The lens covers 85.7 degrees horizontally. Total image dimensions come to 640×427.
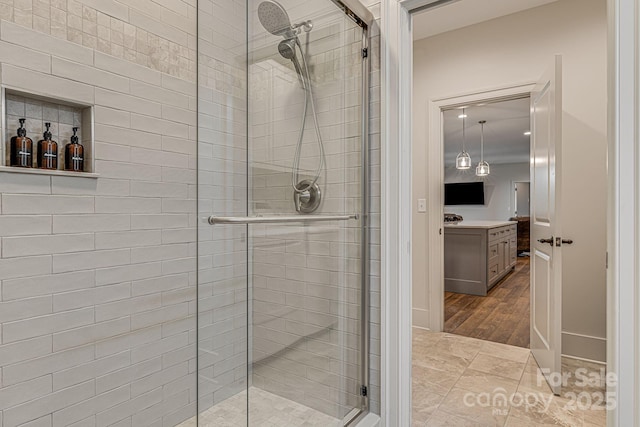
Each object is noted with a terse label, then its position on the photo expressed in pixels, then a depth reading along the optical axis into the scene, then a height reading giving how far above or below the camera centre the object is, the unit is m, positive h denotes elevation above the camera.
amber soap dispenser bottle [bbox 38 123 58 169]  1.37 +0.24
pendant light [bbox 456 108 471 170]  6.30 +0.95
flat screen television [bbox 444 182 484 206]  11.48 +0.66
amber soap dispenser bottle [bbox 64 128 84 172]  1.46 +0.24
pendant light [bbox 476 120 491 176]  7.25 +0.92
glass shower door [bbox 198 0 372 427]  1.18 +0.00
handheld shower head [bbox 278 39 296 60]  1.32 +0.64
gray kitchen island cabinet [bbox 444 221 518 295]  4.64 -0.62
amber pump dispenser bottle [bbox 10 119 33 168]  1.30 +0.24
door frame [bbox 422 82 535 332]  3.23 +0.02
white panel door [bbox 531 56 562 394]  2.19 -0.07
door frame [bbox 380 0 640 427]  1.24 +0.01
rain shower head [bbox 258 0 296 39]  1.25 +0.72
